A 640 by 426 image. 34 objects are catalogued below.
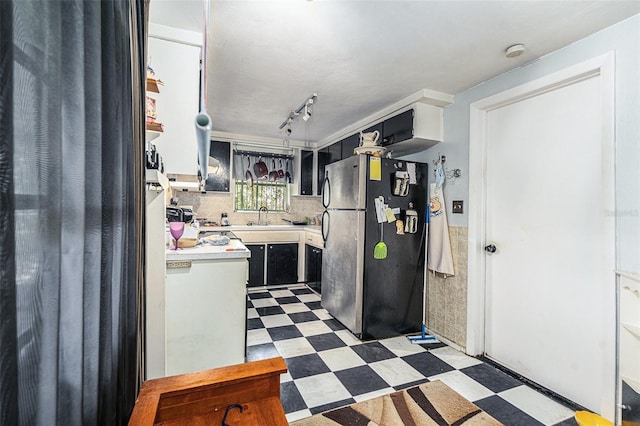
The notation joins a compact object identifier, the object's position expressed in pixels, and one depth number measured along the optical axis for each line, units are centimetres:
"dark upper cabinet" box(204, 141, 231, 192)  433
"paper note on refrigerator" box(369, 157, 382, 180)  271
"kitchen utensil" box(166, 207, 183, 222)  228
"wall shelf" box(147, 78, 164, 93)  140
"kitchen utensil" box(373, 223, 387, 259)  275
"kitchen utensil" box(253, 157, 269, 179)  469
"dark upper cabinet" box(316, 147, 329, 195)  461
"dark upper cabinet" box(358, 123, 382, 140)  322
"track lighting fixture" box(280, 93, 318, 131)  278
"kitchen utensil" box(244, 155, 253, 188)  463
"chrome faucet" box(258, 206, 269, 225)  489
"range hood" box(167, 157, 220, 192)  229
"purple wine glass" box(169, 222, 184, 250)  199
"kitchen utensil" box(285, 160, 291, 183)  490
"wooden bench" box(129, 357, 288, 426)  81
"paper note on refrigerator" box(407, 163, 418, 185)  286
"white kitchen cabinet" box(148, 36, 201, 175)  176
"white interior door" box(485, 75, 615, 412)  179
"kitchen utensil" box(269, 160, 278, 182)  480
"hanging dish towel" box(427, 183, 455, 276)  266
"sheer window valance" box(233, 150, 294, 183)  457
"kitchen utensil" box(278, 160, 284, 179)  484
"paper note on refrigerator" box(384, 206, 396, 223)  278
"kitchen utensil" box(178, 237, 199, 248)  209
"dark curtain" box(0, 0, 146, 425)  42
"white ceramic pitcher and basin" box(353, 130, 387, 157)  295
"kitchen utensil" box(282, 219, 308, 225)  501
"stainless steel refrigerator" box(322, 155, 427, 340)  272
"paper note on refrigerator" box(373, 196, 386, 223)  274
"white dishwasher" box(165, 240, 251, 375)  192
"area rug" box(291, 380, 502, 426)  153
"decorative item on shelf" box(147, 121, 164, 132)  134
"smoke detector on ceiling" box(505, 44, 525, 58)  188
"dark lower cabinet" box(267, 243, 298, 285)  436
